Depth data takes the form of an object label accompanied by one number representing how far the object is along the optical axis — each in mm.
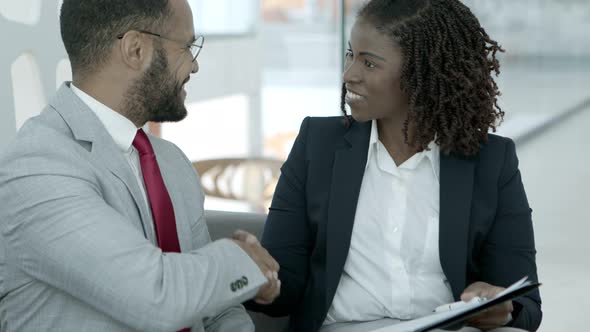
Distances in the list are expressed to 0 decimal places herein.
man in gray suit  2472
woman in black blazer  2917
